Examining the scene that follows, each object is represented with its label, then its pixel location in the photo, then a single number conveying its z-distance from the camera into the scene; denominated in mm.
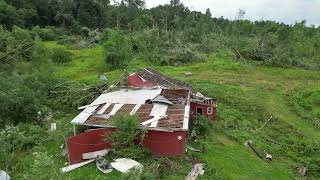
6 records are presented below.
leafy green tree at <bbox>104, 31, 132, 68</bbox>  22223
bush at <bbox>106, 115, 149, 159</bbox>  10208
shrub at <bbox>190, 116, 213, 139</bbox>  12746
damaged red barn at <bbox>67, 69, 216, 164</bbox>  10506
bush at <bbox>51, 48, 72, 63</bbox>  24064
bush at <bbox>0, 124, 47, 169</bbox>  9743
